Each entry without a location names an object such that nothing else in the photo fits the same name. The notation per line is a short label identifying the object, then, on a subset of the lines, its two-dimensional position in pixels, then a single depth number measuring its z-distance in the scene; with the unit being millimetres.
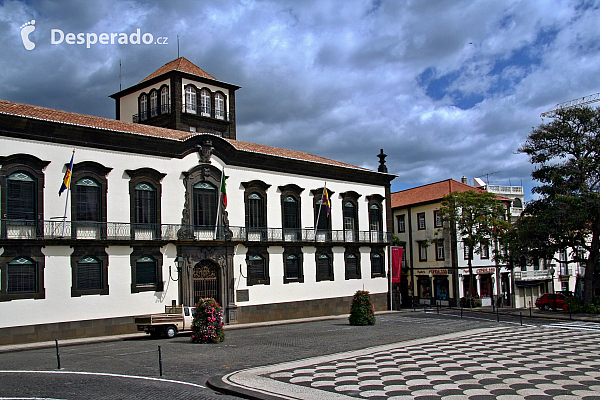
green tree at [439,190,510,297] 44062
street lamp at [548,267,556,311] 53978
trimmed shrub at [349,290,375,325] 30594
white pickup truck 25266
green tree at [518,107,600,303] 36656
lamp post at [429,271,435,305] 50788
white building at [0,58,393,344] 25797
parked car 41969
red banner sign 43281
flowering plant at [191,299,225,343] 22875
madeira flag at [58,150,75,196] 25484
